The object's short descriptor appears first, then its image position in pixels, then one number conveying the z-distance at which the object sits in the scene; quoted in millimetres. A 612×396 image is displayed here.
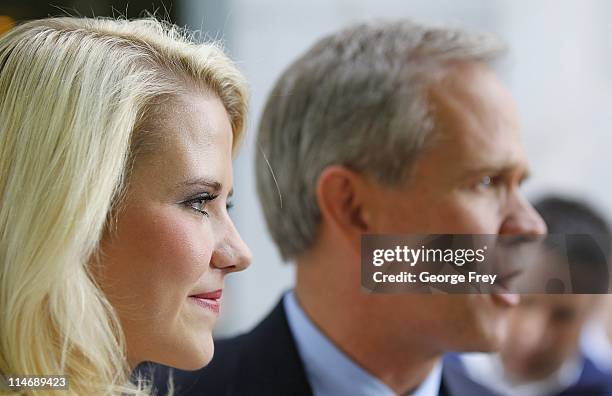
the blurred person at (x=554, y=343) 2945
